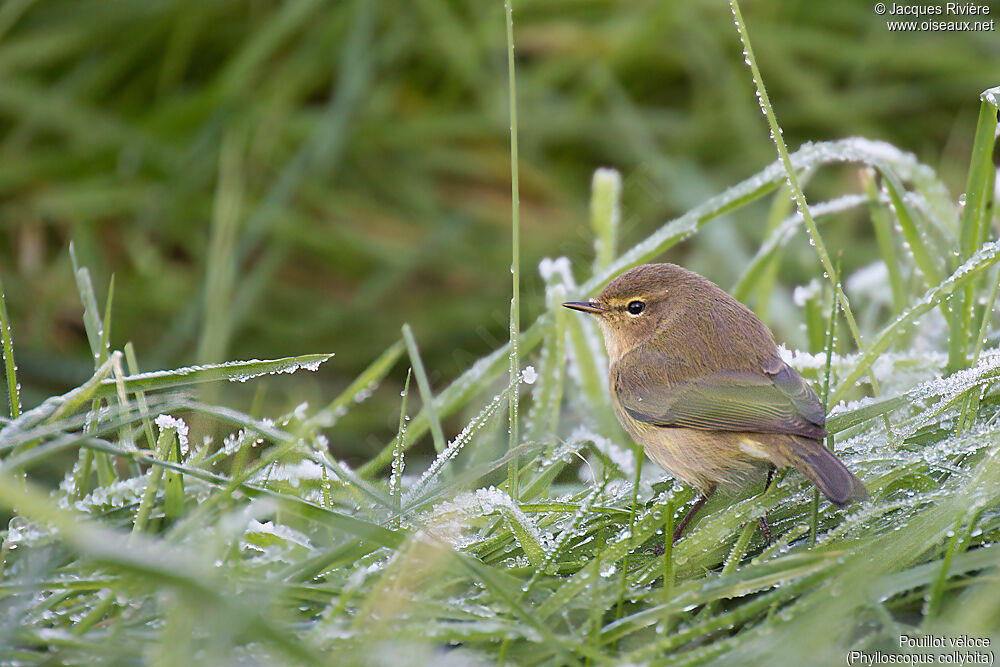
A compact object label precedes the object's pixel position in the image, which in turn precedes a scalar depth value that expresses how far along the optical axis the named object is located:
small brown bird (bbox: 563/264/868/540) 4.44
